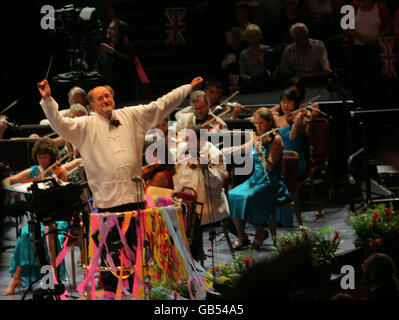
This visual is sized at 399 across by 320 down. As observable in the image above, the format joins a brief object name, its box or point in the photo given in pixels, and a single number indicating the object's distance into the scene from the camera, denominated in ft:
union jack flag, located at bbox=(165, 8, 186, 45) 66.49
